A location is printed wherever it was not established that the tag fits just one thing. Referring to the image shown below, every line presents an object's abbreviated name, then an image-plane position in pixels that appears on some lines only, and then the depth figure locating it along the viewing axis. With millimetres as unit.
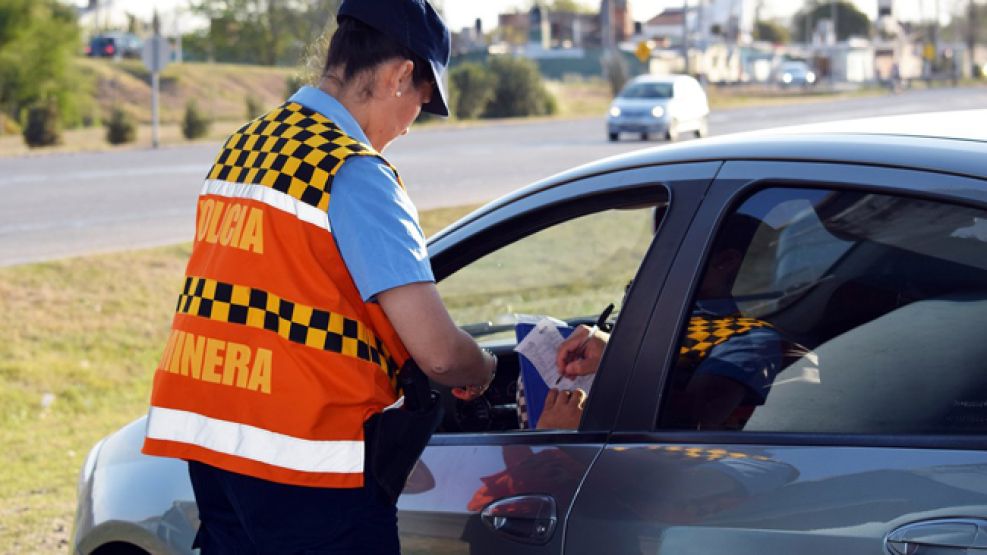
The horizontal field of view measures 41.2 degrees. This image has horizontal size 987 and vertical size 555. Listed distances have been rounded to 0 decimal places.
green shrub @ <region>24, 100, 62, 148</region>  32188
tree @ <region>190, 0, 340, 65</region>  95875
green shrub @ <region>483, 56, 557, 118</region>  49719
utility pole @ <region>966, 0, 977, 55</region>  115688
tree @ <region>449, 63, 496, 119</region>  47656
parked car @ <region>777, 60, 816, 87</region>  77812
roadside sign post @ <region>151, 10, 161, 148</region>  28422
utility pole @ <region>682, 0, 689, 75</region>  49156
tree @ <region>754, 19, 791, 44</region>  158875
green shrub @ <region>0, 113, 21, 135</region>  44750
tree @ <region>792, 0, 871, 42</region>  143000
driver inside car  2344
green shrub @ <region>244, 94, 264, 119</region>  39588
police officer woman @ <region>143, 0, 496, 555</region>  2309
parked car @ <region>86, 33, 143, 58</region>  79625
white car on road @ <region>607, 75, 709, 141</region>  30375
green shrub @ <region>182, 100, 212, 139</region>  34781
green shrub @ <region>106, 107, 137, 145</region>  32938
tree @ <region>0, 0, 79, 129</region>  49906
